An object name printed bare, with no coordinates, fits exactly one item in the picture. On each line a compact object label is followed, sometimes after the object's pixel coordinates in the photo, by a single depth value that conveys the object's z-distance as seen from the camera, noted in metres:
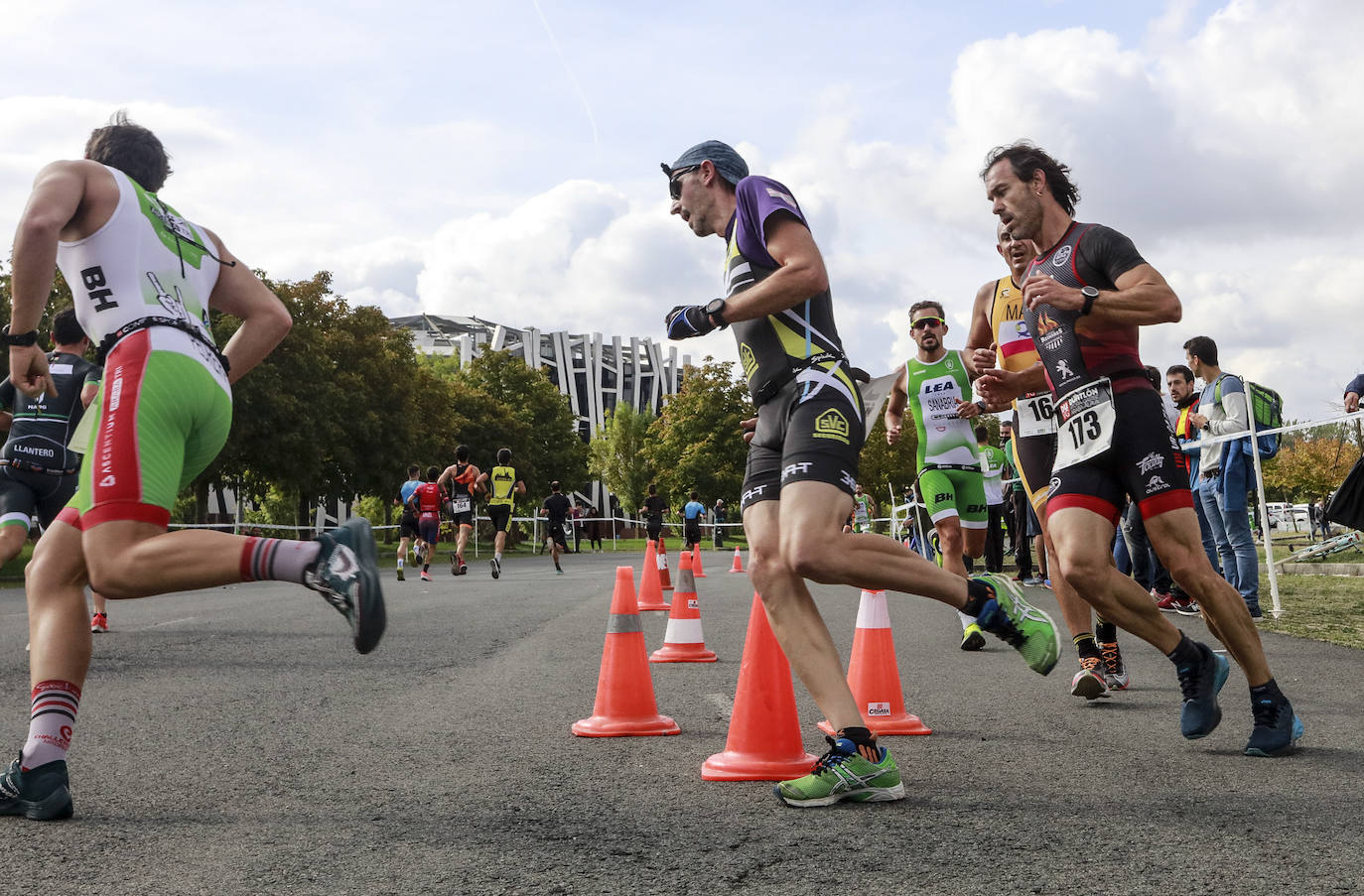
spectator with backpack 10.52
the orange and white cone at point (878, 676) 5.16
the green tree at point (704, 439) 66.75
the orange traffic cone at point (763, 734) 4.22
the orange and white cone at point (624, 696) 5.15
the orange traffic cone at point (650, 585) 13.44
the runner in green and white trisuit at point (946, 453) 8.51
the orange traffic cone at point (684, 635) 8.11
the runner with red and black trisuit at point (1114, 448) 4.50
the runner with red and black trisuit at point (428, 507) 23.33
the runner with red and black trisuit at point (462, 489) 21.67
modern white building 112.69
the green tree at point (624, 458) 94.94
